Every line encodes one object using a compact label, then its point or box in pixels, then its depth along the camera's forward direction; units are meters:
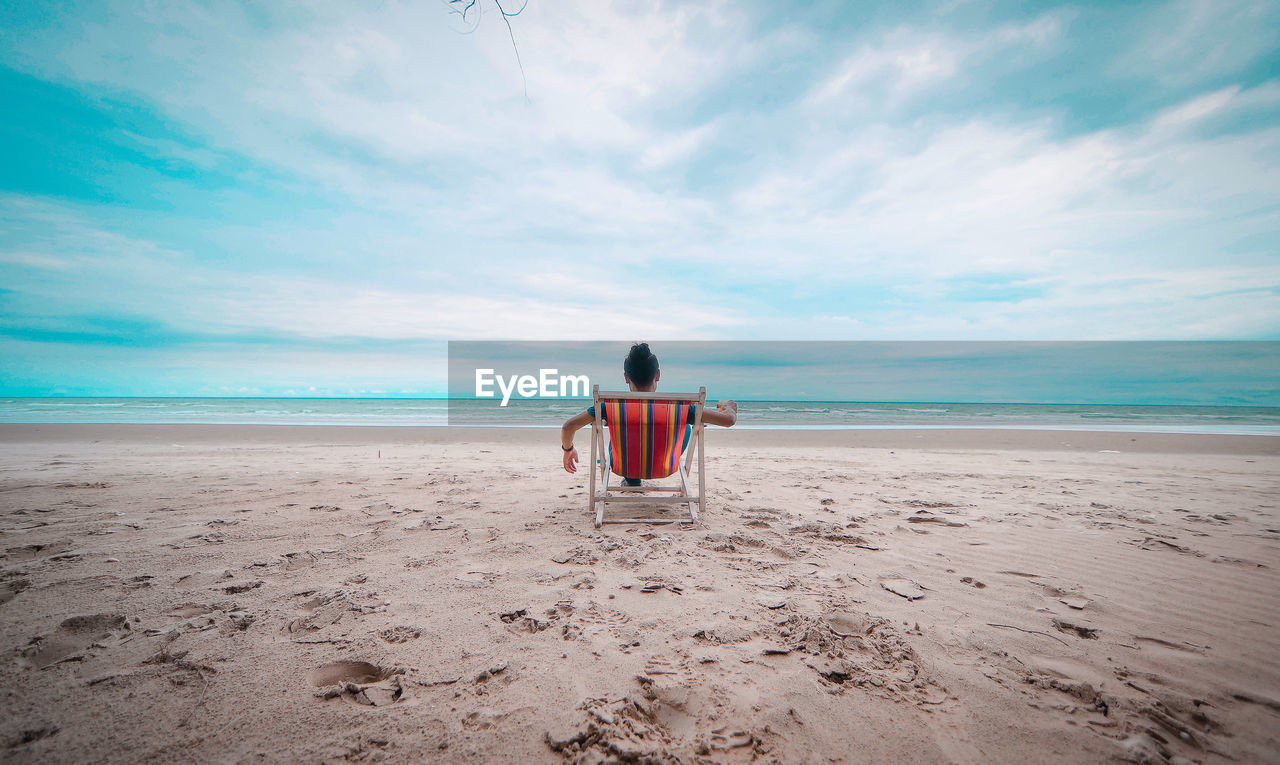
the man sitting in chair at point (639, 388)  3.90
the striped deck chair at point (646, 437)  3.77
